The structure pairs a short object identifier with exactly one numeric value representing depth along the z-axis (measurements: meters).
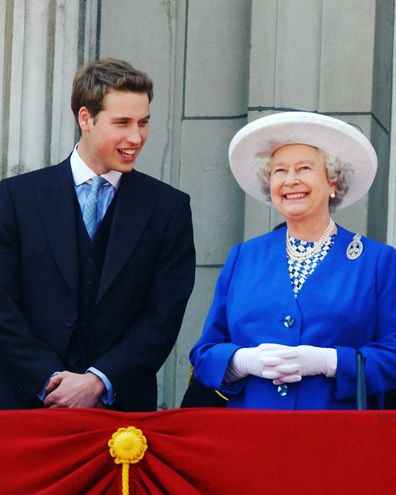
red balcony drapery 10.27
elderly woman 11.12
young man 11.83
